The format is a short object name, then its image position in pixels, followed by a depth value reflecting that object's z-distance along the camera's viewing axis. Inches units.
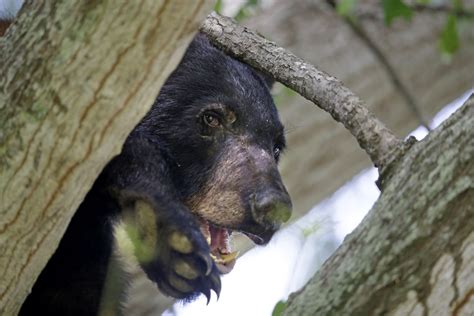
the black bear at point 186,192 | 233.6
